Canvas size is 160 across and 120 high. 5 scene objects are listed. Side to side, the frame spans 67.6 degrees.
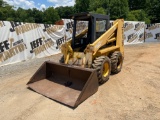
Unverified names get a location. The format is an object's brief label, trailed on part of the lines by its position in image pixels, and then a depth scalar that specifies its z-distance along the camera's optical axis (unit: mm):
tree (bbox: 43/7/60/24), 38635
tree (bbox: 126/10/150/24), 21765
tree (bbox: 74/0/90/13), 37739
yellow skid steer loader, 3154
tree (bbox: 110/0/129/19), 23751
